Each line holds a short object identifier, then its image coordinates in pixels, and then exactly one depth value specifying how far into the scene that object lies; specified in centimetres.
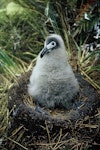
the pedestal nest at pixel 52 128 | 140
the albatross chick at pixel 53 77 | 144
